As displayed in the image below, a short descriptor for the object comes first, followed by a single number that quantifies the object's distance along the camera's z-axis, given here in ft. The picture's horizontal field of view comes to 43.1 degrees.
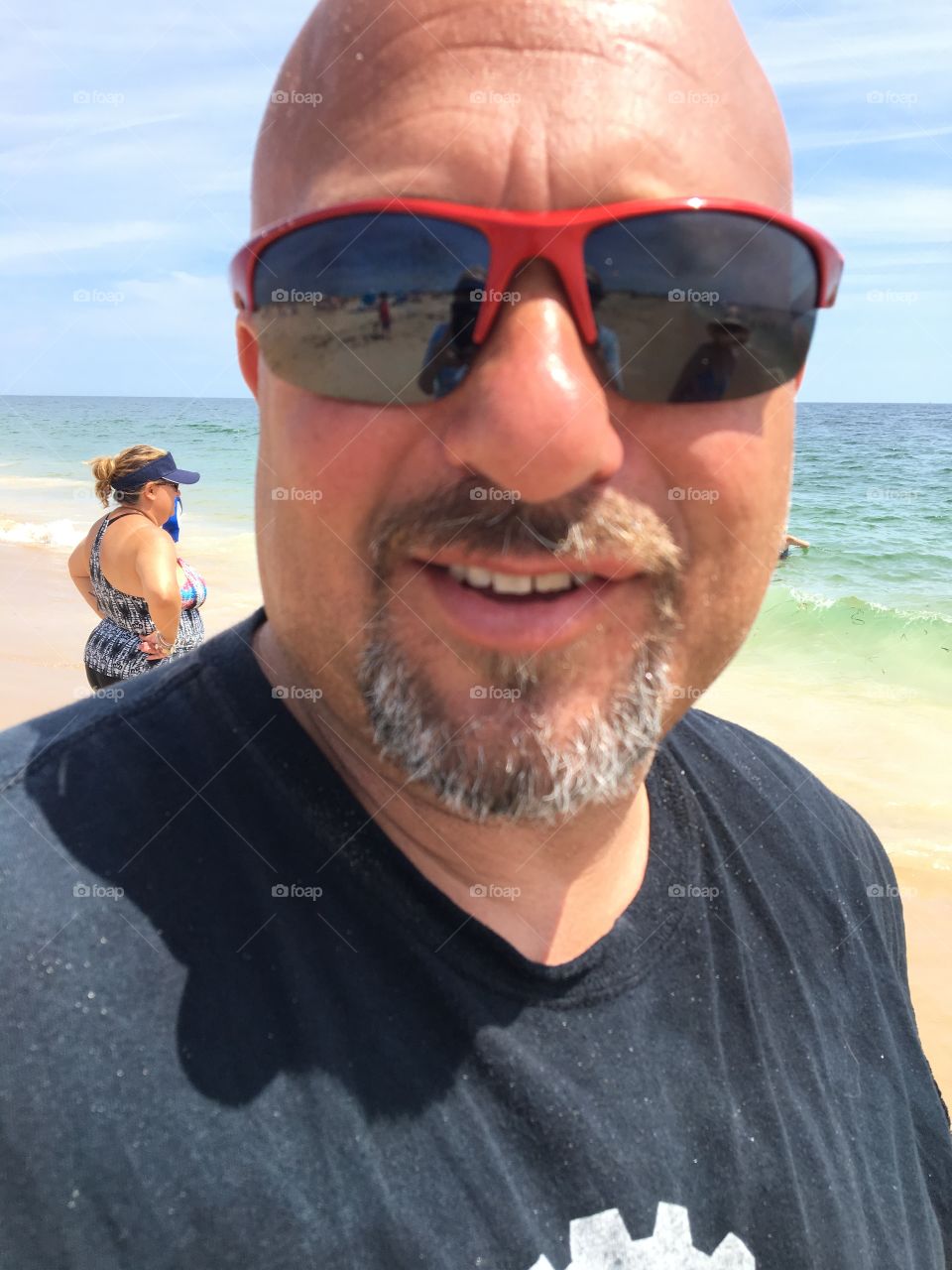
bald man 0.83
